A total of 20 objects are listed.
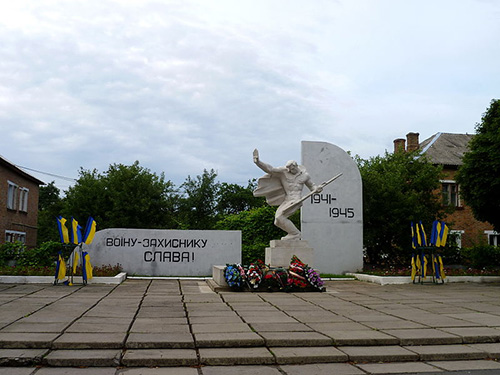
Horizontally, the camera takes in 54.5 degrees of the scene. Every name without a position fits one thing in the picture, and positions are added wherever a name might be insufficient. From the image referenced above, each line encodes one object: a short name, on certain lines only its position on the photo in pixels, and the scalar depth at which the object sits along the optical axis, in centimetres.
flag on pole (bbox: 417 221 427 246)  1486
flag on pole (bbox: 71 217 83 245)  1313
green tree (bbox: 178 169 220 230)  3844
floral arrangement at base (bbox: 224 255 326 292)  1214
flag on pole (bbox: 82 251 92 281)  1352
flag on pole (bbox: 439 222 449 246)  1495
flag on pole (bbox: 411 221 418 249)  1484
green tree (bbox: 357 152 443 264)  2034
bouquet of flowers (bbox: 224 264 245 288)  1205
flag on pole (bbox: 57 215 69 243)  1296
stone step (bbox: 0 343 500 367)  537
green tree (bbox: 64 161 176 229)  3341
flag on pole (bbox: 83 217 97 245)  1373
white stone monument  1393
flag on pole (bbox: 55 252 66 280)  1307
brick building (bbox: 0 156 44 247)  2811
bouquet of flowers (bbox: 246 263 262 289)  1216
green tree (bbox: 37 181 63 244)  3998
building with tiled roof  3359
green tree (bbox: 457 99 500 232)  1509
